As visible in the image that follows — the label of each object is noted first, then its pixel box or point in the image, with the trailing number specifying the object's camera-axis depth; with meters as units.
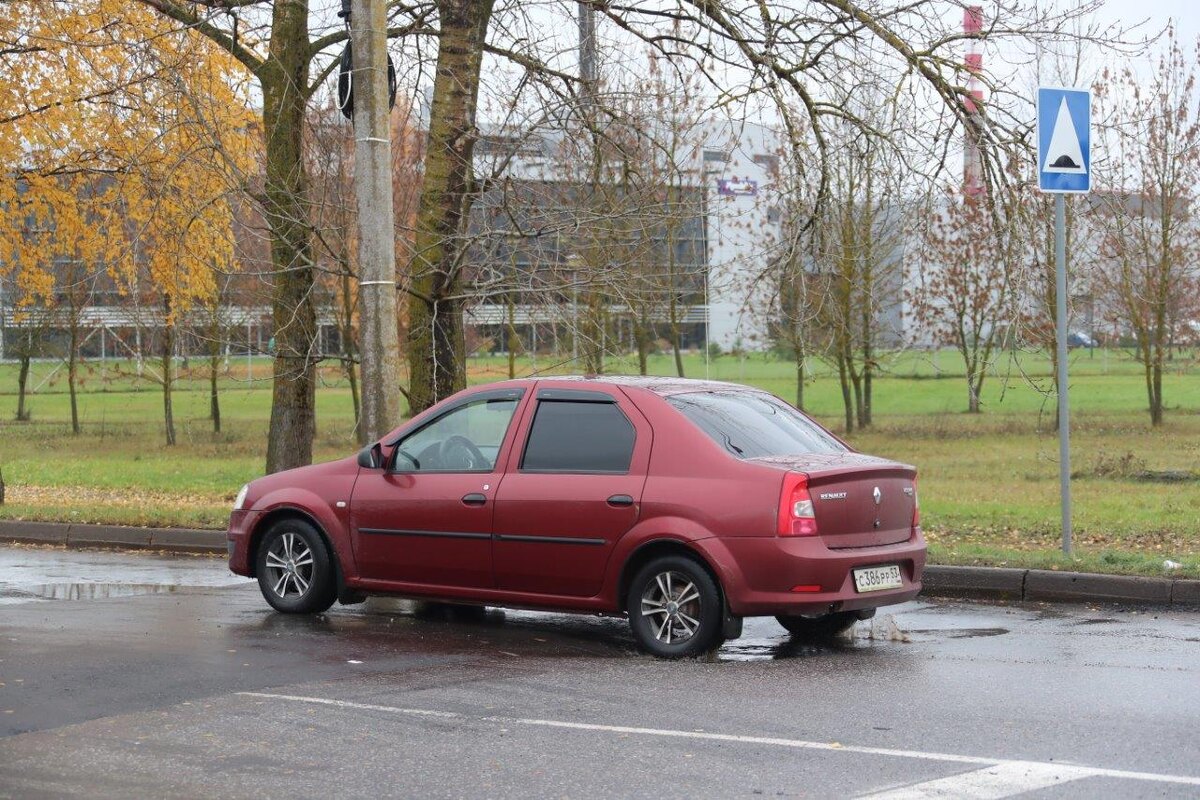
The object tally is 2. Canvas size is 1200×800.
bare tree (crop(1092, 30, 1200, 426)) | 33.78
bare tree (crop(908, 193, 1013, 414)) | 37.72
